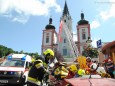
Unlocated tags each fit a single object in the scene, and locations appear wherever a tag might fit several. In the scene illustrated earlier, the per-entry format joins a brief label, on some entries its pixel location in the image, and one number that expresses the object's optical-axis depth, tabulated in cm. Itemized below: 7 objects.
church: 3339
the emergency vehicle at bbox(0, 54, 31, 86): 463
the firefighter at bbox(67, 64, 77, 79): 335
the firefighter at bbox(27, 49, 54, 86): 218
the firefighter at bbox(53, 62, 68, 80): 290
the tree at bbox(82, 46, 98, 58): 1888
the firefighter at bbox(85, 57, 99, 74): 338
